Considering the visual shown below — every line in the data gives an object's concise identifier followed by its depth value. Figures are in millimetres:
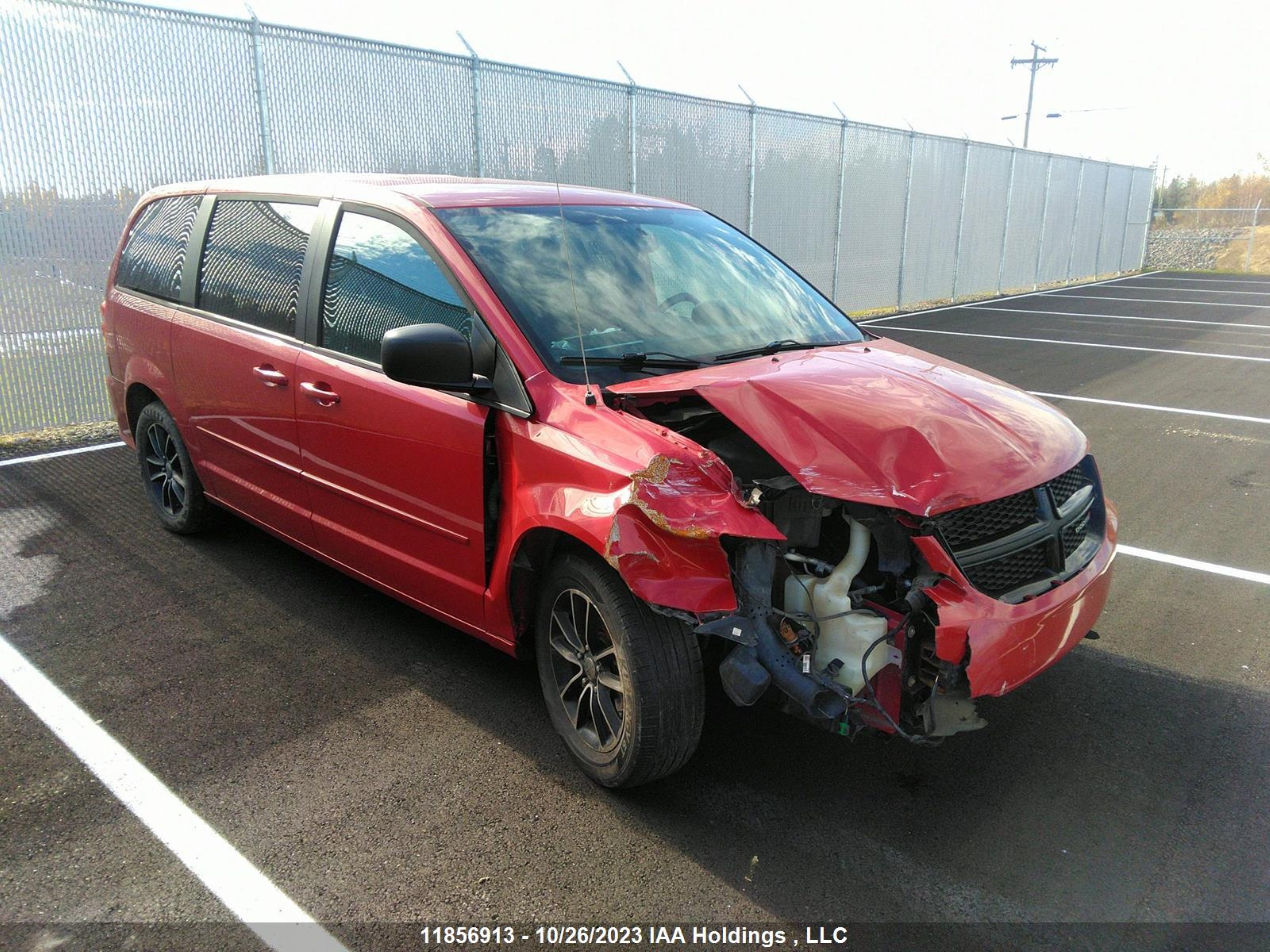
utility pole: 42781
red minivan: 2520
